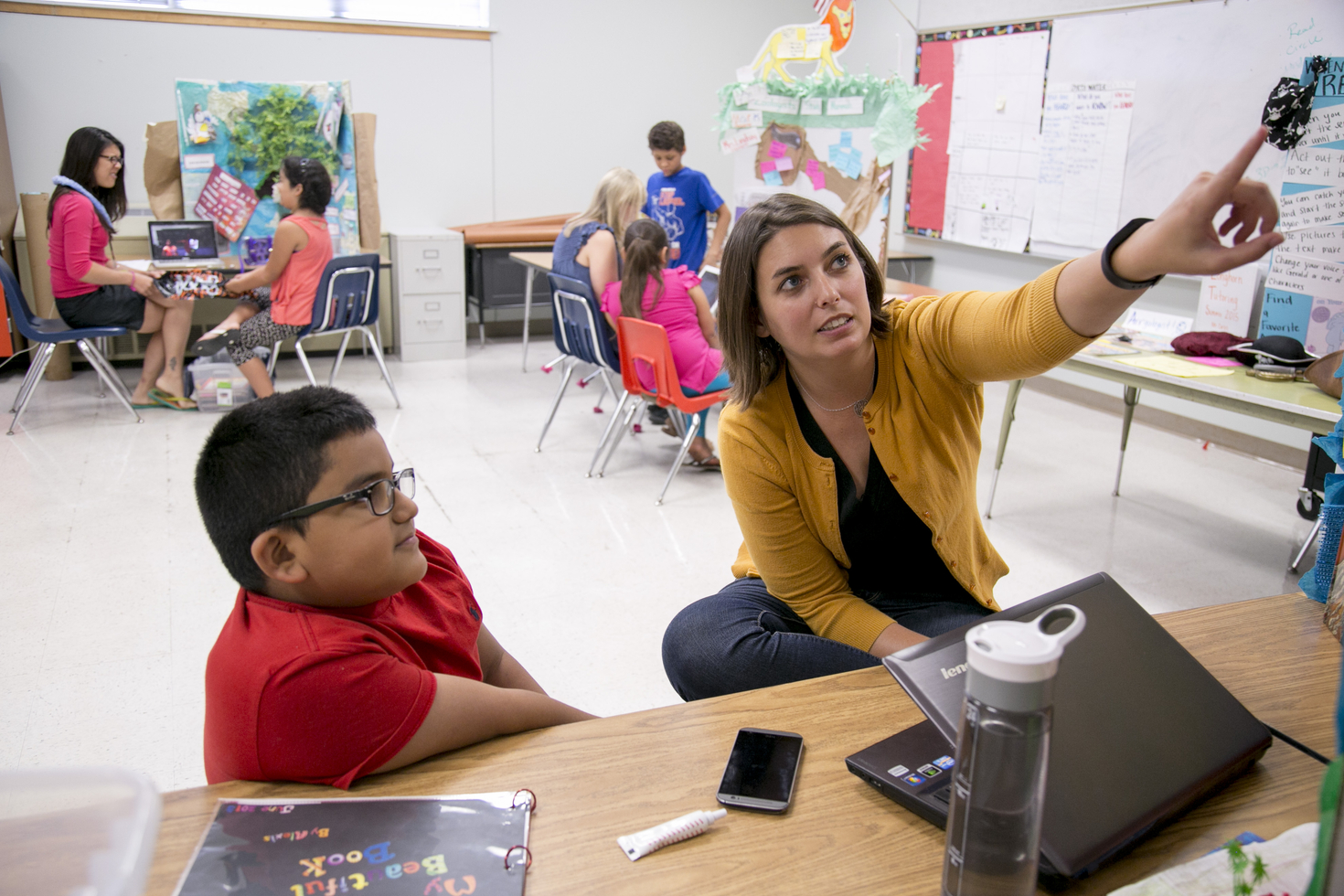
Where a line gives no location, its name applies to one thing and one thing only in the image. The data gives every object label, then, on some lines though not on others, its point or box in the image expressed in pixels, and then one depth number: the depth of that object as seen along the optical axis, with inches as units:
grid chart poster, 217.0
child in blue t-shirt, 199.9
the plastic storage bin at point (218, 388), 192.9
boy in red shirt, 36.1
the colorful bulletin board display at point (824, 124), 161.5
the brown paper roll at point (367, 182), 216.7
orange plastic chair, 143.3
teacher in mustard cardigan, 57.8
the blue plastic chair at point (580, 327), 155.7
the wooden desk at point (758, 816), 31.8
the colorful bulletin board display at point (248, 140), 202.7
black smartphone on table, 35.2
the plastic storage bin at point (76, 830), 22.6
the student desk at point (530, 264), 212.8
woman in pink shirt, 177.5
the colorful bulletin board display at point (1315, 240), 131.8
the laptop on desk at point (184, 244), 198.7
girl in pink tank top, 181.3
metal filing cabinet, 231.5
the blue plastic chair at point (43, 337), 167.5
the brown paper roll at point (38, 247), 200.5
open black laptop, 31.7
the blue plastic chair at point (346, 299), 180.9
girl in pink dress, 150.6
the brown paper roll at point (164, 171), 201.5
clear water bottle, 24.4
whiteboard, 163.0
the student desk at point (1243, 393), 101.4
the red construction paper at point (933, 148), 242.5
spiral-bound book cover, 30.6
